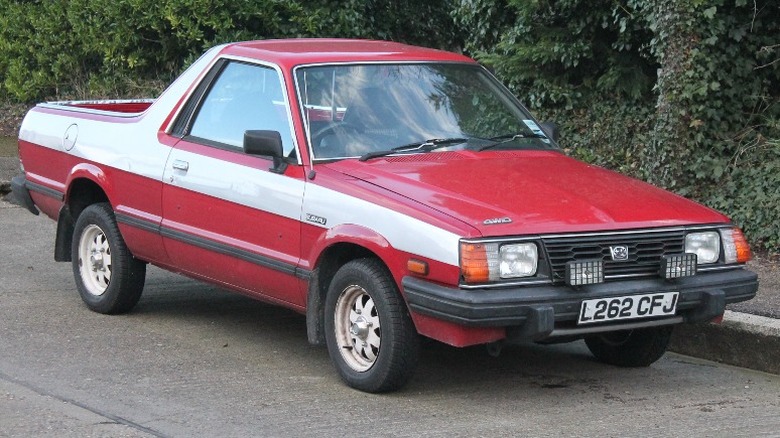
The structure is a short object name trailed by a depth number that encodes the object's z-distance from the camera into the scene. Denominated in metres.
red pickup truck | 6.11
